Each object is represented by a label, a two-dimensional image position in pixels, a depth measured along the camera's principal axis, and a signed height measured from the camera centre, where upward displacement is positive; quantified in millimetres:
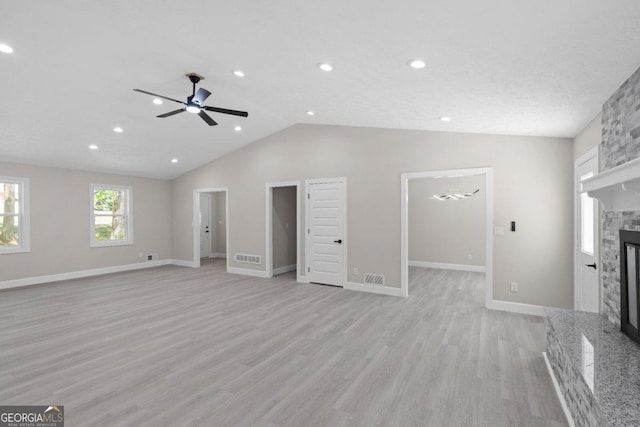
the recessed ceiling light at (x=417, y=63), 2763 +1340
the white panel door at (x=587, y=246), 3307 -392
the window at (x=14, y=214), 6355 +14
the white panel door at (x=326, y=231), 6168 -352
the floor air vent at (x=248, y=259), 7309 -1062
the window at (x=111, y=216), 7688 -39
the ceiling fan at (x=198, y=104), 3816 +1368
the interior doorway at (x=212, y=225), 10177 -363
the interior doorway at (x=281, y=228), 7125 -347
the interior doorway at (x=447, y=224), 7832 -287
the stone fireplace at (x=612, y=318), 1659 -927
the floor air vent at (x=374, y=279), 5711 -1208
